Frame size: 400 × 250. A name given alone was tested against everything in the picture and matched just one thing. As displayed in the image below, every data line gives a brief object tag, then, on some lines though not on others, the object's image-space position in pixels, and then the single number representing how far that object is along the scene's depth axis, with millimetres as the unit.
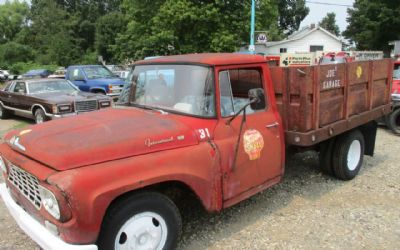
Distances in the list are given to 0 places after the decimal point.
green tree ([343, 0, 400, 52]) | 34469
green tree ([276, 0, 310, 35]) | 65500
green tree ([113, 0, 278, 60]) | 19281
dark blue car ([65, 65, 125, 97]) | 14094
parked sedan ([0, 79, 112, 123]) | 10344
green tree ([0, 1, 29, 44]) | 67562
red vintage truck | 2965
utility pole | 17438
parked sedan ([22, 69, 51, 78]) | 29786
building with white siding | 38594
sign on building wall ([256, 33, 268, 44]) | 19166
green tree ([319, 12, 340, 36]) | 78031
